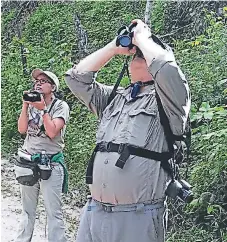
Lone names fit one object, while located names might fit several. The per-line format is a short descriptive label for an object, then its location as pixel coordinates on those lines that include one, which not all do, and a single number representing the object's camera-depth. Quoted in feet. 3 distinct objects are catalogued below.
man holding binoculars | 9.88
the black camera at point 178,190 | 10.29
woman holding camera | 16.08
